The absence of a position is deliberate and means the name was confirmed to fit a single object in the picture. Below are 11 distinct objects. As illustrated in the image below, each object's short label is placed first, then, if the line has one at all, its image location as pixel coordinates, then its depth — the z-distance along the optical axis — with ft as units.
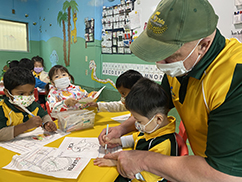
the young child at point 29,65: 11.76
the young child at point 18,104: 4.03
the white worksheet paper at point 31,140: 3.58
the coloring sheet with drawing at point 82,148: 3.44
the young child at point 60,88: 7.48
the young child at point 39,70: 14.14
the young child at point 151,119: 3.13
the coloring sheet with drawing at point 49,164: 2.81
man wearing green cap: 1.97
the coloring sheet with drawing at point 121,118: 5.45
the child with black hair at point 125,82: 4.94
